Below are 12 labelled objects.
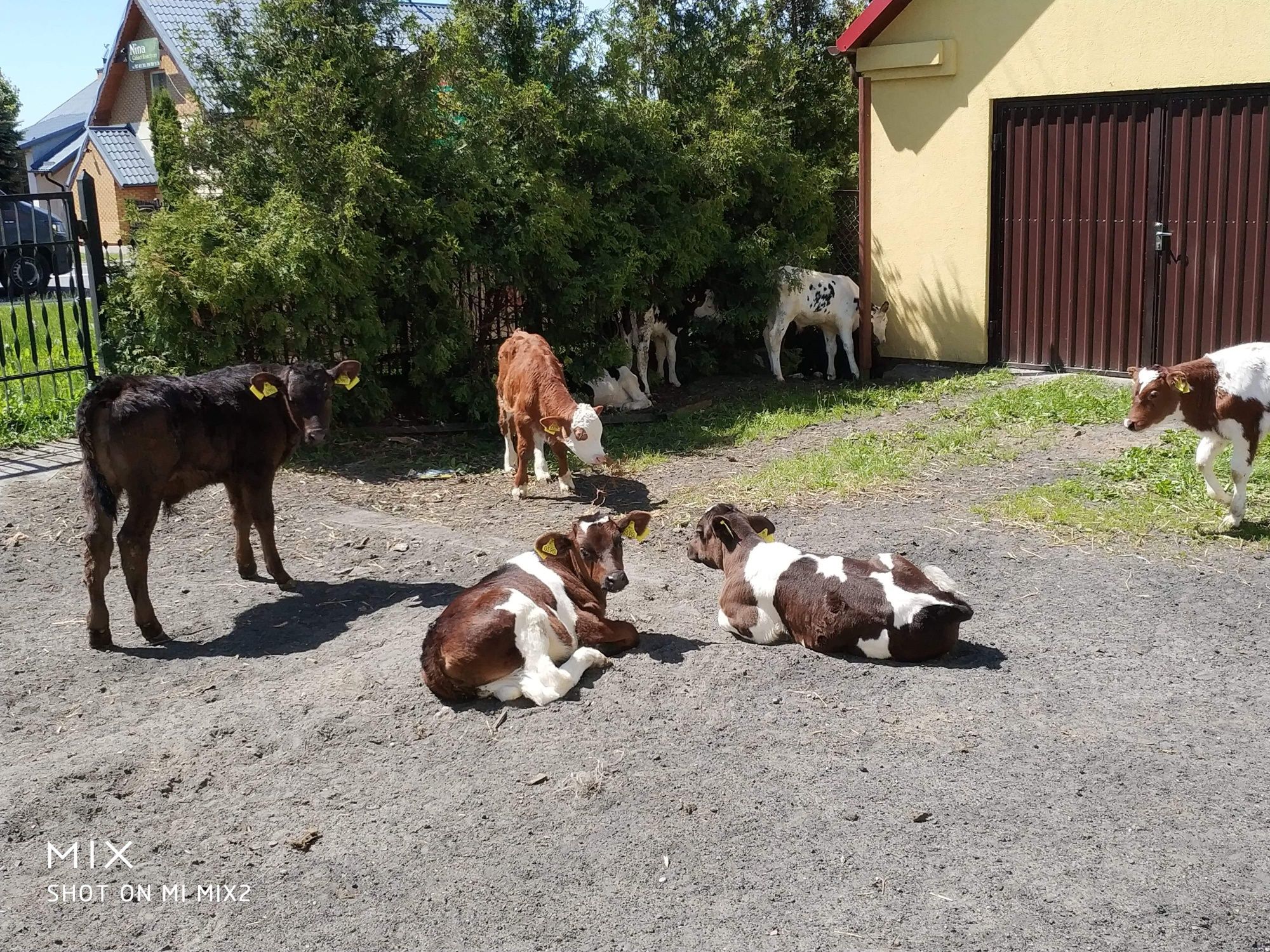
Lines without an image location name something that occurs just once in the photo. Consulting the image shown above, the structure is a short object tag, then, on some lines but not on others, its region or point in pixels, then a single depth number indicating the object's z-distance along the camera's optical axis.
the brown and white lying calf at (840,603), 6.00
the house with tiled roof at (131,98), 34.00
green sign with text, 37.66
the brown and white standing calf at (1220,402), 7.90
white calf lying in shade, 13.03
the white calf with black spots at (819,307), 14.27
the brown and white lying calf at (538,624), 5.66
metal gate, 11.83
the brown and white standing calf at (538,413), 9.77
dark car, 11.72
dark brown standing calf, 6.87
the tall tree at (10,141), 41.03
